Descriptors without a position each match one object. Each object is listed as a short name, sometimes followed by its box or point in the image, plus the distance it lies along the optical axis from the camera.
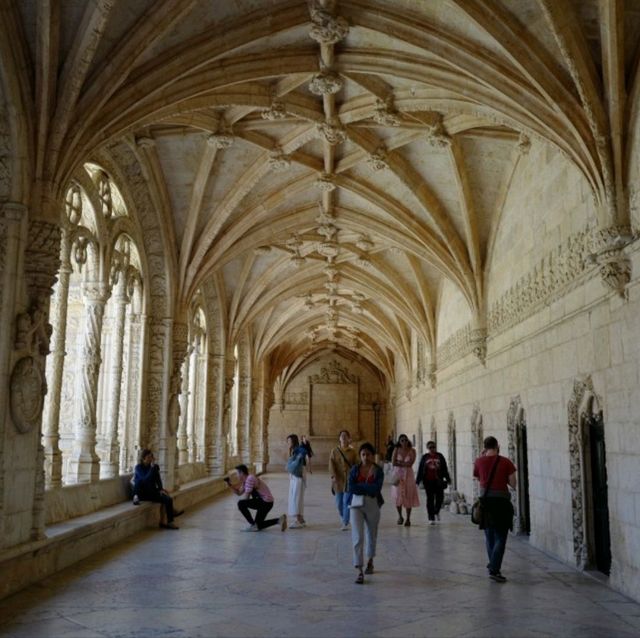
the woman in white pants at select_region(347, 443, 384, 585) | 6.66
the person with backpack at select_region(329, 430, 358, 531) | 9.54
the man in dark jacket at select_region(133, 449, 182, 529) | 10.25
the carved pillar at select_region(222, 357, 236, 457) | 18.48
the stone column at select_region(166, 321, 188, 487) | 12.40
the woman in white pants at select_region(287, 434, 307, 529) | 10.70
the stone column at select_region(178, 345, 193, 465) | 15.52
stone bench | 6.08
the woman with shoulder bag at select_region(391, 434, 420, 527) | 11.21
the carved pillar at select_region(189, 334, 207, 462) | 17.42
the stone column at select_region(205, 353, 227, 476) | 17.83
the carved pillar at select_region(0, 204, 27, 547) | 6.07
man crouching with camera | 10.23
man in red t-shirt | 6.80
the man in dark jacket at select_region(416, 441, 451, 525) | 11.04
